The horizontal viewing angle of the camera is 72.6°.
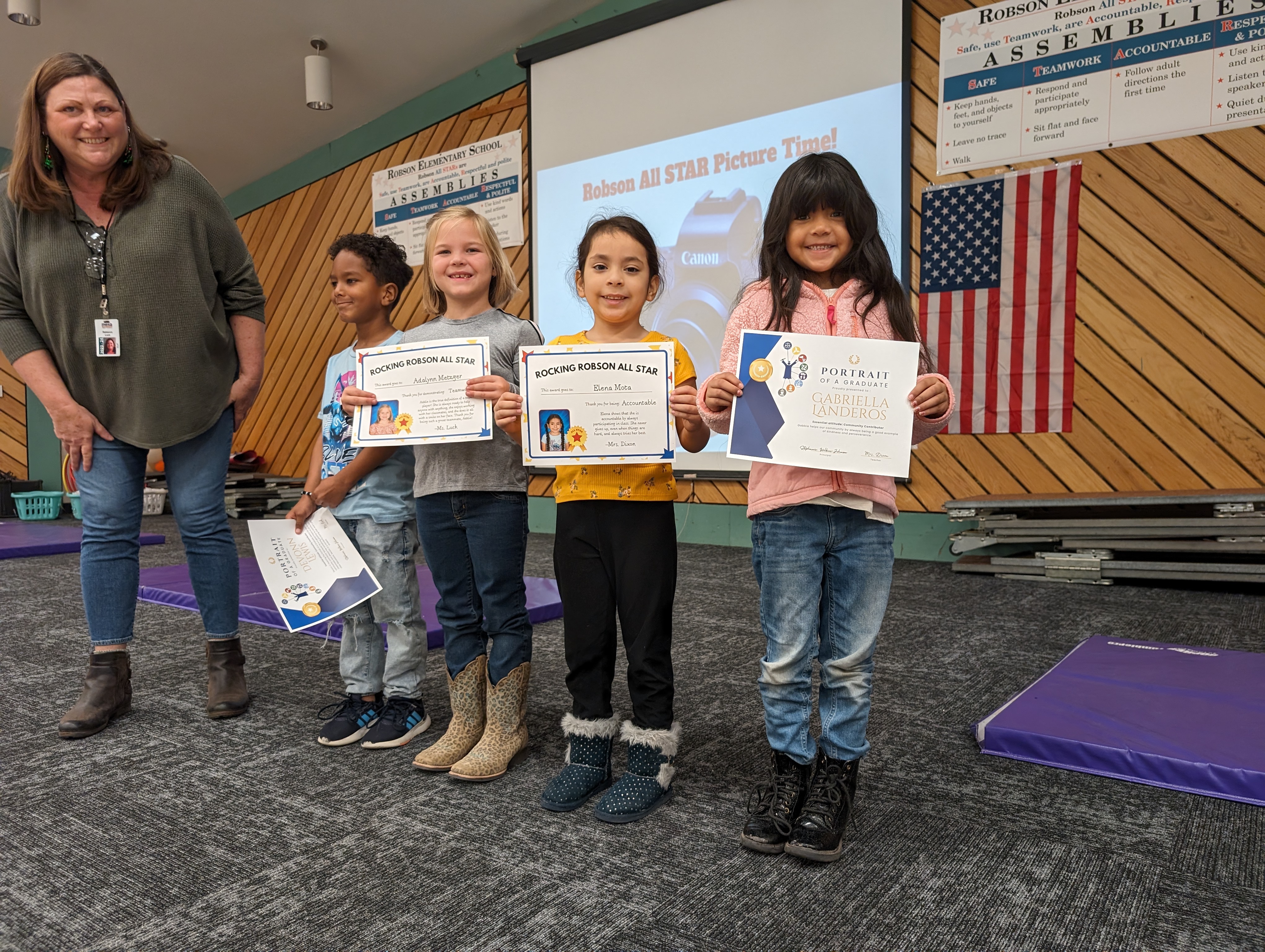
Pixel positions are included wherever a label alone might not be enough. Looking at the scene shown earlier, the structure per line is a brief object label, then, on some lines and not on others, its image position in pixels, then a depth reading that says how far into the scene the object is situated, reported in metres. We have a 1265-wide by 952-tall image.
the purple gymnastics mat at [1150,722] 1.45
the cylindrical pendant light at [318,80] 5.49
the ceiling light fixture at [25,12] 4.67
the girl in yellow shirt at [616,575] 1.43
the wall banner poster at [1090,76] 3.29
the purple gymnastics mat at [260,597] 2.64
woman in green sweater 1.76
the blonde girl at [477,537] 1.57
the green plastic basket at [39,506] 6.76
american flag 3.70
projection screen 3.99
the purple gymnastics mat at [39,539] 4.55
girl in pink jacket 1.27
